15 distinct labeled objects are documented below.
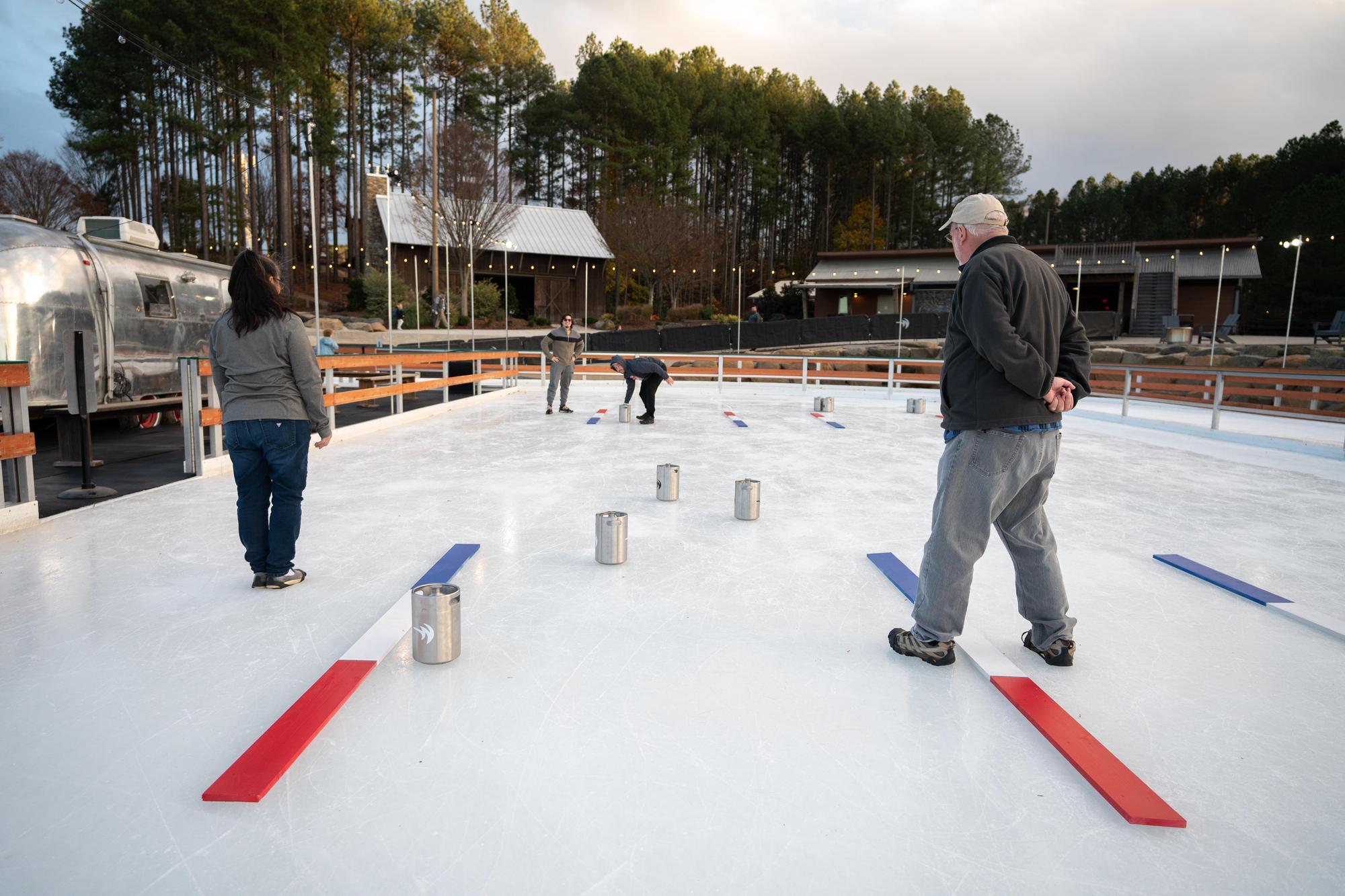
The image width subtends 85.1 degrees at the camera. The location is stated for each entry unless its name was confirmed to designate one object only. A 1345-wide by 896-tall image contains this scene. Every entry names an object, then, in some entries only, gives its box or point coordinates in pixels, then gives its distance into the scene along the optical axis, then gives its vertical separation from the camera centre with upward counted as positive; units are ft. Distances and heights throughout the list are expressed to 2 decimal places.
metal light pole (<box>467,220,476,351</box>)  93.66 +13.98
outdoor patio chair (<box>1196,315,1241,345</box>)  92.89 +3.55
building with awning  110.42 +12.20
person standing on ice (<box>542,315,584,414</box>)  35.76 -0.44
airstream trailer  24.48 +0.99
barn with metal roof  113.09 +14.33
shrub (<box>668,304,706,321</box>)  133.69 +5.73
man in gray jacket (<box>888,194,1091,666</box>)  7.74 -0.64
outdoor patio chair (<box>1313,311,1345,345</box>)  75.75 +3.16
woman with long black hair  10.63 -0.92
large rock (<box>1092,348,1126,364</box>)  80.64 -0.04
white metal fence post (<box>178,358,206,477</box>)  19.51 -2.23
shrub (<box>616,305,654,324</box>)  131.13 +5.42
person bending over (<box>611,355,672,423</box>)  33.13 -1.29
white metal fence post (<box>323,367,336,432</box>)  26.66 -1.75
